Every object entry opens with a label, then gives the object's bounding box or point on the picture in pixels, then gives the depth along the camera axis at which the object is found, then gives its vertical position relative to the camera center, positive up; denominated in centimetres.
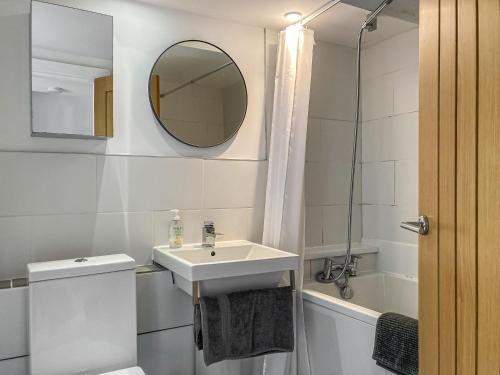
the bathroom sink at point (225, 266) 166 -36
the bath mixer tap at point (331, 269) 239 -50
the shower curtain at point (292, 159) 212 +14
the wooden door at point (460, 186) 110 +0
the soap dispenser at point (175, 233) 202 -24
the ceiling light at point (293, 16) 215 +92
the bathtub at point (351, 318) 177 -68
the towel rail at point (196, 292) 170 -46
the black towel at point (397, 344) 151 -61
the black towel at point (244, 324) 171 -61
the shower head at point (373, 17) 186 +83
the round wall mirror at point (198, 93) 206 +49
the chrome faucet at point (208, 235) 206 -25
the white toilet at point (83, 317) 152 -52
